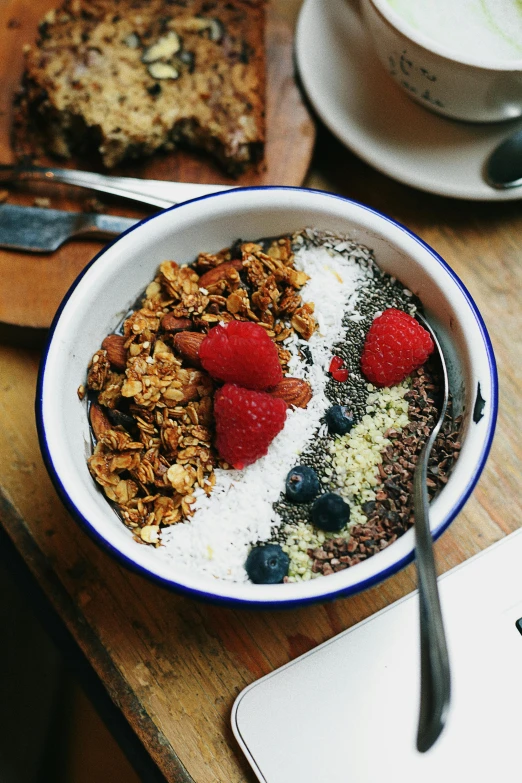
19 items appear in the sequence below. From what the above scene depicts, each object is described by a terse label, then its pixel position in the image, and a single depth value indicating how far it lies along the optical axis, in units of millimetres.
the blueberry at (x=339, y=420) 366
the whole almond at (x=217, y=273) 384
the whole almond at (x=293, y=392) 367
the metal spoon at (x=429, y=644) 326
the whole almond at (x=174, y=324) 377
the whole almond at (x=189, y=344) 372
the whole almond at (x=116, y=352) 378
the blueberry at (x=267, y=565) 346
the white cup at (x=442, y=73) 384
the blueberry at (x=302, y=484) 357
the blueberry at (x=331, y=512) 351
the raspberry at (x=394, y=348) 364
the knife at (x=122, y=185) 421
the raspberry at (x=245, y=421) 347
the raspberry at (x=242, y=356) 353
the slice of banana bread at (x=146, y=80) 429
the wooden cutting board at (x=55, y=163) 413
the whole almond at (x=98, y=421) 373
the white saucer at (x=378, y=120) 431
